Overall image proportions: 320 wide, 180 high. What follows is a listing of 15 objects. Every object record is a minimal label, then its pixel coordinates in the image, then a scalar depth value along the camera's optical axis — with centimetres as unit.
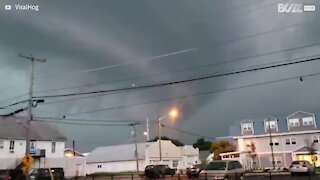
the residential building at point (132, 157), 6260
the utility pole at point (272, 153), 5277
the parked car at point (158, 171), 3775
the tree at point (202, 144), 12438
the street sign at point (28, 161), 2308
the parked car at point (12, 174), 2430
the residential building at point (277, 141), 5519
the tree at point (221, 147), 6520
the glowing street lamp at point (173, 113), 3203
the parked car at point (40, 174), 3091
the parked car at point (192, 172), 3134
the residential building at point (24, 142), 4550
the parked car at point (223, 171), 1723
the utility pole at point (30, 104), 2723
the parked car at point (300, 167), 2732
